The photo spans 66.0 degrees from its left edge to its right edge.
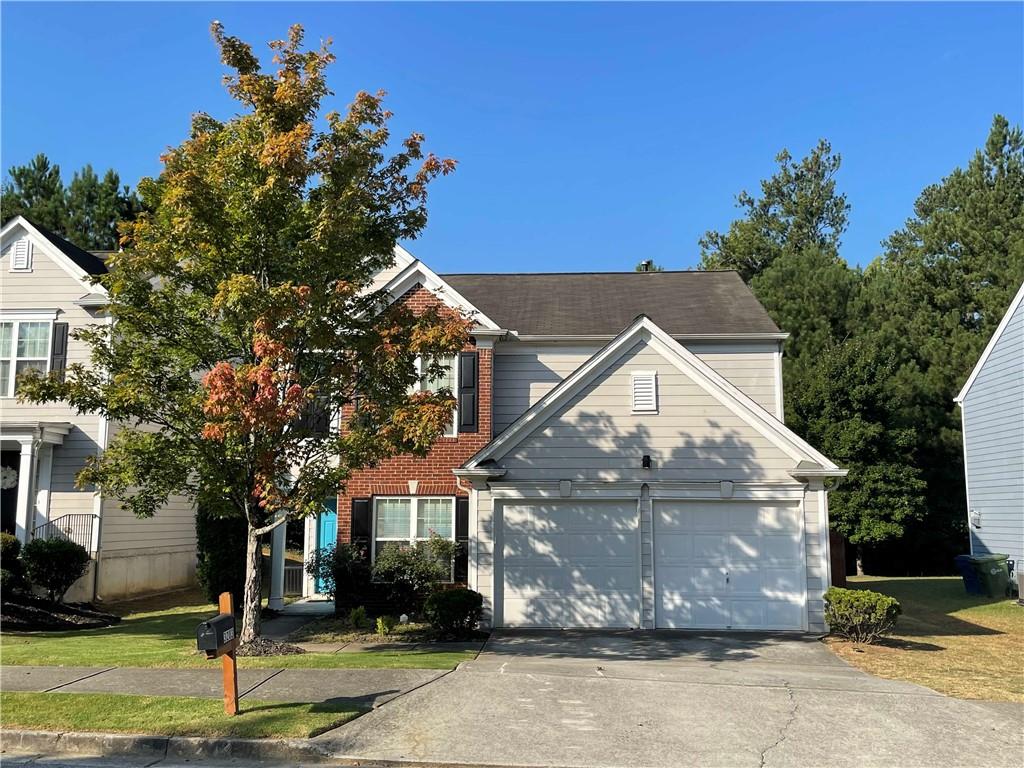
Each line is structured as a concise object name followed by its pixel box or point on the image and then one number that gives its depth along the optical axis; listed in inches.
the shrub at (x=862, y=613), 510.3
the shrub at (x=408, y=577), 599.5
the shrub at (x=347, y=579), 606.2
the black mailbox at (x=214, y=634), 307.7
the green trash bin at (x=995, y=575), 782.5
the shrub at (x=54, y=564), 626.2
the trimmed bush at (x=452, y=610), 504.7
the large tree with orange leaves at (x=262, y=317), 435.2
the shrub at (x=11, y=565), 605.9
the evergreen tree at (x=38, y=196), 1501.0
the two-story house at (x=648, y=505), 551.2
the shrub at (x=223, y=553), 619.5
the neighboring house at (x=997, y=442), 813.2
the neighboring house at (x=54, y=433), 705.6
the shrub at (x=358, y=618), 561.0
